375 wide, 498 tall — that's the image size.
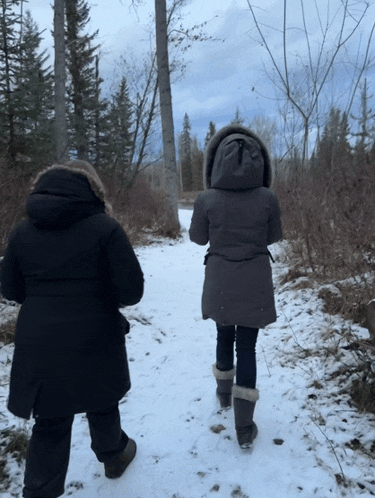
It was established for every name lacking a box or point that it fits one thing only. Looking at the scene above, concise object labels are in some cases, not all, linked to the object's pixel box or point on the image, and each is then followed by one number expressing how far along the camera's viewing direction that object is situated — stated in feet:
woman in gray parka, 6.84
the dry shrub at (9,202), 12.42
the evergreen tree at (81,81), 54.24
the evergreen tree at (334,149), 21.98
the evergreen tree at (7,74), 27.91
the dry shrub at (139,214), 34.11
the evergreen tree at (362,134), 18.65
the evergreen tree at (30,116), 28.30
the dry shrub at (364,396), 7.80
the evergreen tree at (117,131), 51.44
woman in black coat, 5.01
